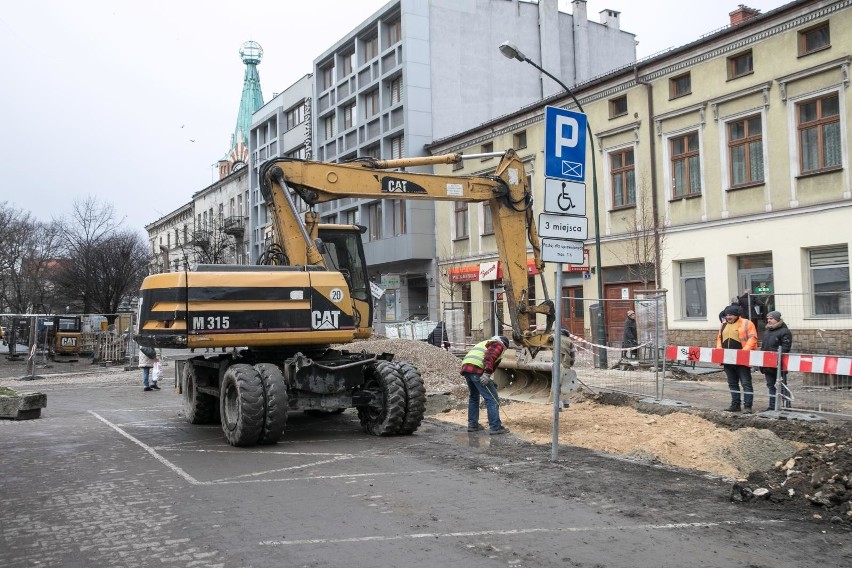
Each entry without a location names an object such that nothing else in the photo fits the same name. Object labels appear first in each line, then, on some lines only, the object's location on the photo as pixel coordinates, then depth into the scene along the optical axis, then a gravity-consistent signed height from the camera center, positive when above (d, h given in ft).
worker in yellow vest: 35.83 -2.68
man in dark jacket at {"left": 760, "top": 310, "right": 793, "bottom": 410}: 36.24 -1.66
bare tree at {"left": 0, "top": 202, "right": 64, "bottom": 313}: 136.67 +12.04
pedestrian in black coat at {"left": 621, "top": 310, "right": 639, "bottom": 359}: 53.26 -1.59
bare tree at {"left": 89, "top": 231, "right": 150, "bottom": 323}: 142.61 +8.52
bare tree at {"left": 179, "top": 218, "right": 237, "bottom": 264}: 173.17 +17.38
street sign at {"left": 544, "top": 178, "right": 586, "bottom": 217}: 27.96 +4.28
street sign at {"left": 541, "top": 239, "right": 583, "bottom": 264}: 28.14 +2.27
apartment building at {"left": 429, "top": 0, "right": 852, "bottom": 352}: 63.10 +13.15
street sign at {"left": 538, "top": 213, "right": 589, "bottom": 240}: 27.99 +3.16
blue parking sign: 27.89 +6.22
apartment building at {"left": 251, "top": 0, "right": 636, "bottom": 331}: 117.08 +37.95
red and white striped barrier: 32.53 -2.45
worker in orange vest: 38.09 -1.83
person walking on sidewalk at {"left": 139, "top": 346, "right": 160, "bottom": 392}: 65.05 -3.71
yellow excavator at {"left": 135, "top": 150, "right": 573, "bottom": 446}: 33.53 +0.23
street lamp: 58.75 +6.44
